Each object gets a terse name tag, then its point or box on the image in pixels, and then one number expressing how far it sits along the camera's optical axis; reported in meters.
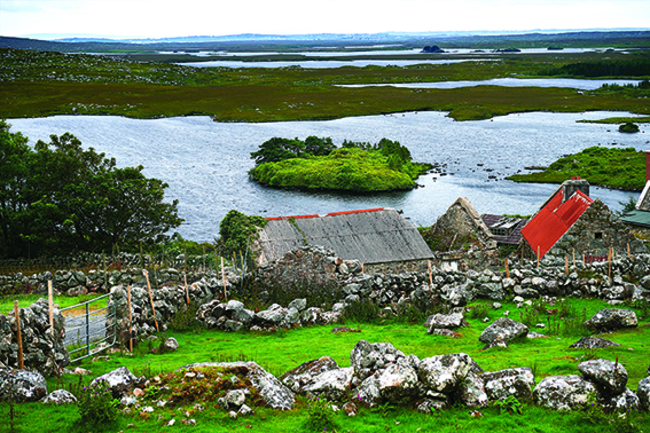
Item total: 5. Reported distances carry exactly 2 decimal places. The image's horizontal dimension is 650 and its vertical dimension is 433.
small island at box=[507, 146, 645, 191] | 81.50
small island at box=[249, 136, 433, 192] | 84.69
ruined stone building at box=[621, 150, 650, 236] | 40.81
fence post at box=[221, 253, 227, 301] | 21.53
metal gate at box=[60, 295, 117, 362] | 15.85
